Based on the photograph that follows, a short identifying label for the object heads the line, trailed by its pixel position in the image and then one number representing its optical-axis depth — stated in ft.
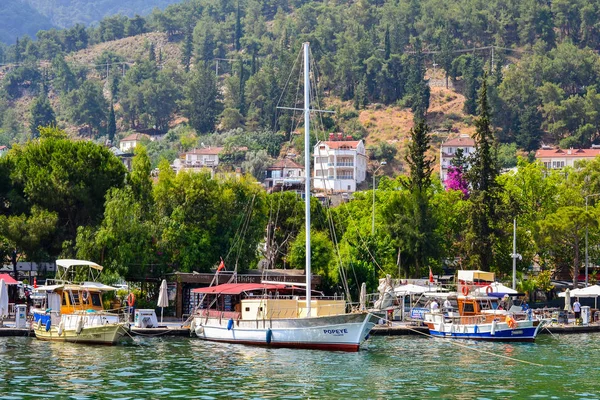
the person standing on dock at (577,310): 248.73
